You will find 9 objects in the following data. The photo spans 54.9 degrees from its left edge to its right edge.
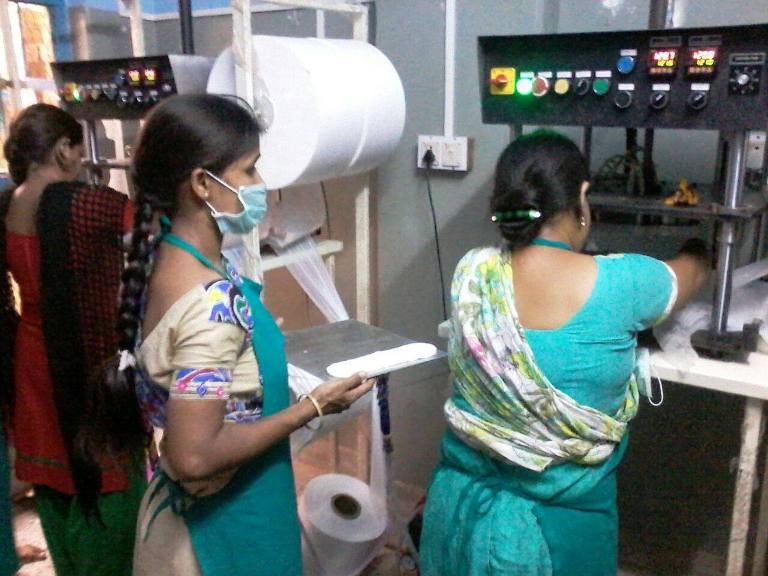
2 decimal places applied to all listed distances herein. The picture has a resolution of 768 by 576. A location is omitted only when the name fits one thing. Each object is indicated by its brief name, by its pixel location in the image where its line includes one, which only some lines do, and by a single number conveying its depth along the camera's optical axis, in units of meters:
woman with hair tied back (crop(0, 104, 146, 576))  1.69
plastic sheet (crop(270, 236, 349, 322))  2.00
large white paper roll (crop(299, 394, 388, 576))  2.01
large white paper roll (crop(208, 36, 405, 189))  1.64
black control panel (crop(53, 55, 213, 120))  1.86
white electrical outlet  2.07
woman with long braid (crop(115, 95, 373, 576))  1.01
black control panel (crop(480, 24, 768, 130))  1.22
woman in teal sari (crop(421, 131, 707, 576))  1.21
